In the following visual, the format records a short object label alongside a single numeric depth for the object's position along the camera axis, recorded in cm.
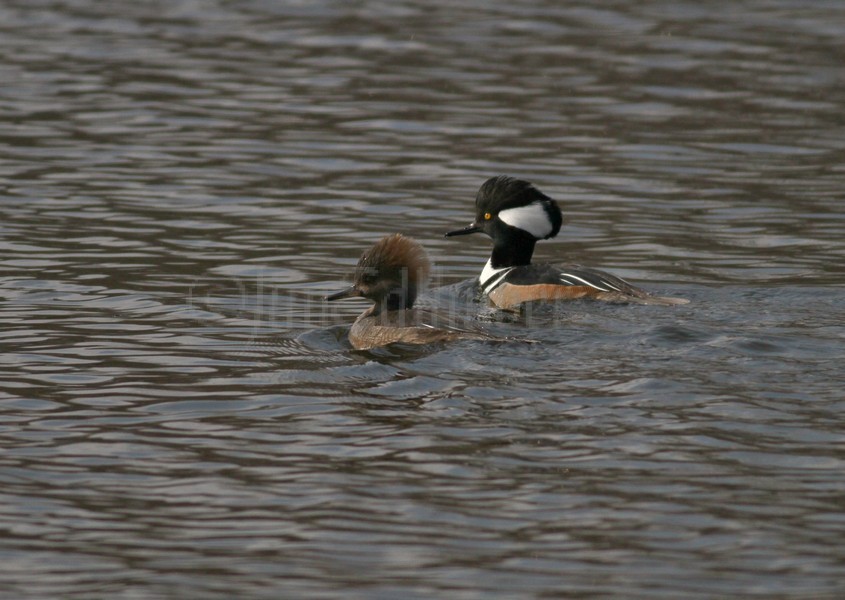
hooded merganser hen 1955
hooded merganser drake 2272
